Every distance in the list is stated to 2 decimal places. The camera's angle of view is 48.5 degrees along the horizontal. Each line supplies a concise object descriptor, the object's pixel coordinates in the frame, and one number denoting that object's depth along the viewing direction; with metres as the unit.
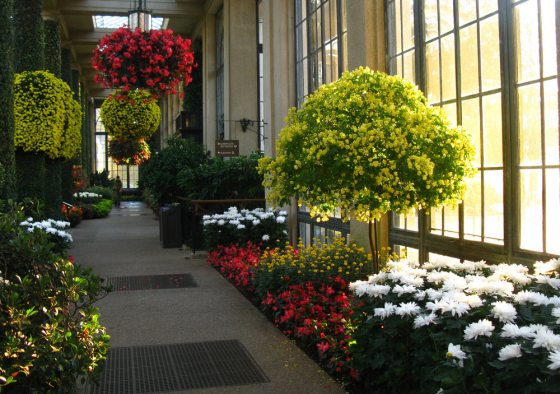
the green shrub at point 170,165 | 13.27
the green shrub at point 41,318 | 2.63
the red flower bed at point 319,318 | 4.37
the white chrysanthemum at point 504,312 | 2.70
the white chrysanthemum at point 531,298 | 2.89
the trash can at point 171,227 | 12.79
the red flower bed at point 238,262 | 7.66
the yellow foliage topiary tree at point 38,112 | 10.55
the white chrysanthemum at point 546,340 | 2.23
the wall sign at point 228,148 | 13.25
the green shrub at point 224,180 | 12.18
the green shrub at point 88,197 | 24.50
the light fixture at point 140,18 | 8.51
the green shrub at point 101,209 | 22.93
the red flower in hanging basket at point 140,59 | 8.48
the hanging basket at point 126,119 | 13.76
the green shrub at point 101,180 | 36.56
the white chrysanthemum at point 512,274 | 3.38
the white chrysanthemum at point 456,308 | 2.85
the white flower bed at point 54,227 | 7.79
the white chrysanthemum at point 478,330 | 2.58
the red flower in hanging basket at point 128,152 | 30.20
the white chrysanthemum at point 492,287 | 3.09
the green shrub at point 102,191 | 28.64
